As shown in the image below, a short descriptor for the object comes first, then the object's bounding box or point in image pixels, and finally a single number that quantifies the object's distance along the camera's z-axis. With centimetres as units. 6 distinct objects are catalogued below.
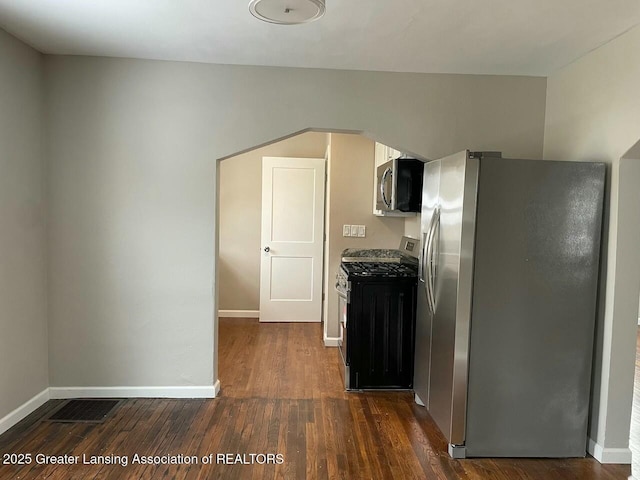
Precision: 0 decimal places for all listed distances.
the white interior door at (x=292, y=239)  545
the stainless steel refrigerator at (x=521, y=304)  248
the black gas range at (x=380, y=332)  346
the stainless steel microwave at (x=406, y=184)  353
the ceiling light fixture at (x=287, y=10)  182
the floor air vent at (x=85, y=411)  289
